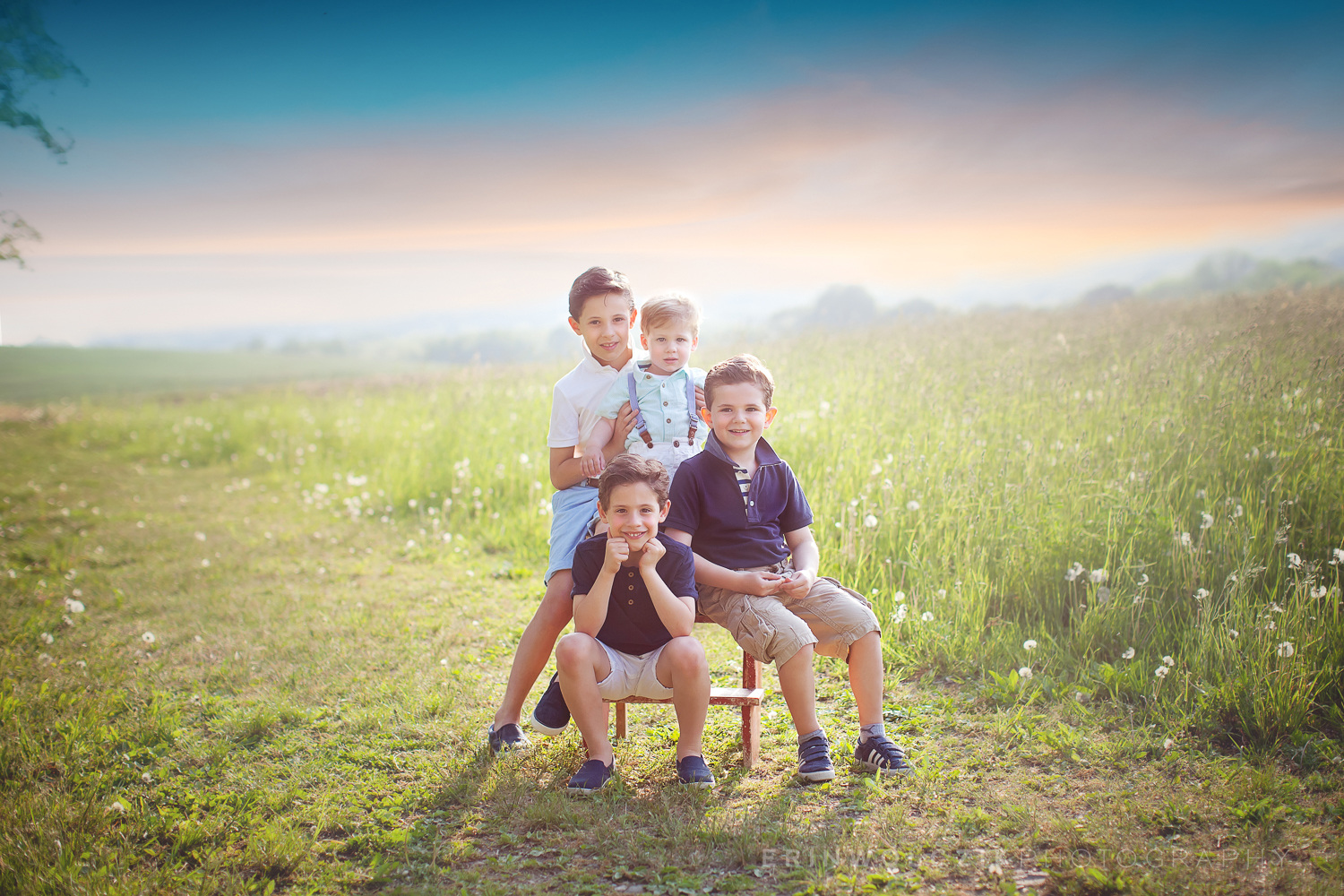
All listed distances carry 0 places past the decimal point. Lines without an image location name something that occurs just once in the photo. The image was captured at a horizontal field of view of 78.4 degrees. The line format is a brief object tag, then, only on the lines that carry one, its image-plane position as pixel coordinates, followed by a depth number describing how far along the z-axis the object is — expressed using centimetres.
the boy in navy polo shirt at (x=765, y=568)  338
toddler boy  368
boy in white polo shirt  374
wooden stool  352
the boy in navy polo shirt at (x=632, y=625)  321
